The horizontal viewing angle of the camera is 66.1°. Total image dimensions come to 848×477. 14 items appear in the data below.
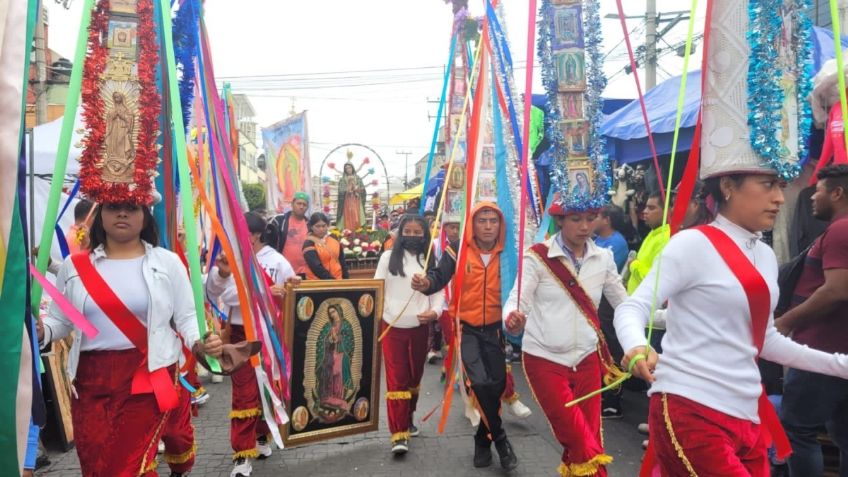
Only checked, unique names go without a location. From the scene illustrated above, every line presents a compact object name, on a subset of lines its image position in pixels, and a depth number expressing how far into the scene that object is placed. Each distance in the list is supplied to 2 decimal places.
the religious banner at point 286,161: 11.11
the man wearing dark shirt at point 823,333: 3.23
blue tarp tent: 5.52
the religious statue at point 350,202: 13.45
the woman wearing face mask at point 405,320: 5.02
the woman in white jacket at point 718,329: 2.33
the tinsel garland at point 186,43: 3.62
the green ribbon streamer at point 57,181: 2.54
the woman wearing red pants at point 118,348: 2.94
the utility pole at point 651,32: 15.04
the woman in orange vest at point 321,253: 7.40
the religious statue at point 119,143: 2.96
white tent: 7.21
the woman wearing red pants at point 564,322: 3.67
